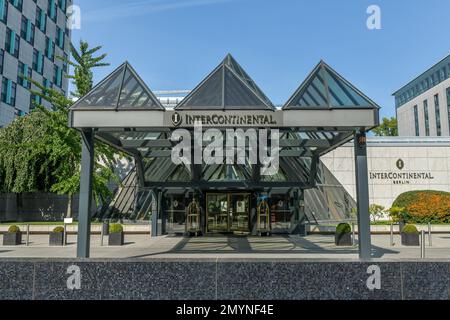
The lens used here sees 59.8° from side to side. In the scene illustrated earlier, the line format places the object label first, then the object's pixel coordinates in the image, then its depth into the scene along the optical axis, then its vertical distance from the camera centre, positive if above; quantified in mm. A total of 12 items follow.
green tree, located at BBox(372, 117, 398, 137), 69562 +13194
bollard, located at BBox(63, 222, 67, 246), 17991 -1703
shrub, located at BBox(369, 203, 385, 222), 26938 -855
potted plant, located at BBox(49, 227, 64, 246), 17797 -1706
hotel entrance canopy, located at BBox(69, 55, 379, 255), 11367 +2646
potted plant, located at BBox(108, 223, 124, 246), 17781 -1665
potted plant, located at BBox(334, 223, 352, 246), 17594 -1656
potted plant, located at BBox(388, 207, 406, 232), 22609 -901
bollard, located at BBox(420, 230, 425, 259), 11906 -1427
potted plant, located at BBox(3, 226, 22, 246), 17719 -1659
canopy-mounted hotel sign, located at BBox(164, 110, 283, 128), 11344 +2353
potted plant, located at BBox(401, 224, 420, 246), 17922 -1689
